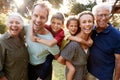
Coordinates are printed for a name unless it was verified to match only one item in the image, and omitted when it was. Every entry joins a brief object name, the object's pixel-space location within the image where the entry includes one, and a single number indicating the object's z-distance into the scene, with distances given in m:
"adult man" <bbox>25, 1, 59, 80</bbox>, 1.27
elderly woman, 1.21
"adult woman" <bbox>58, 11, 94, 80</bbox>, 1.32
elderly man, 1.37
